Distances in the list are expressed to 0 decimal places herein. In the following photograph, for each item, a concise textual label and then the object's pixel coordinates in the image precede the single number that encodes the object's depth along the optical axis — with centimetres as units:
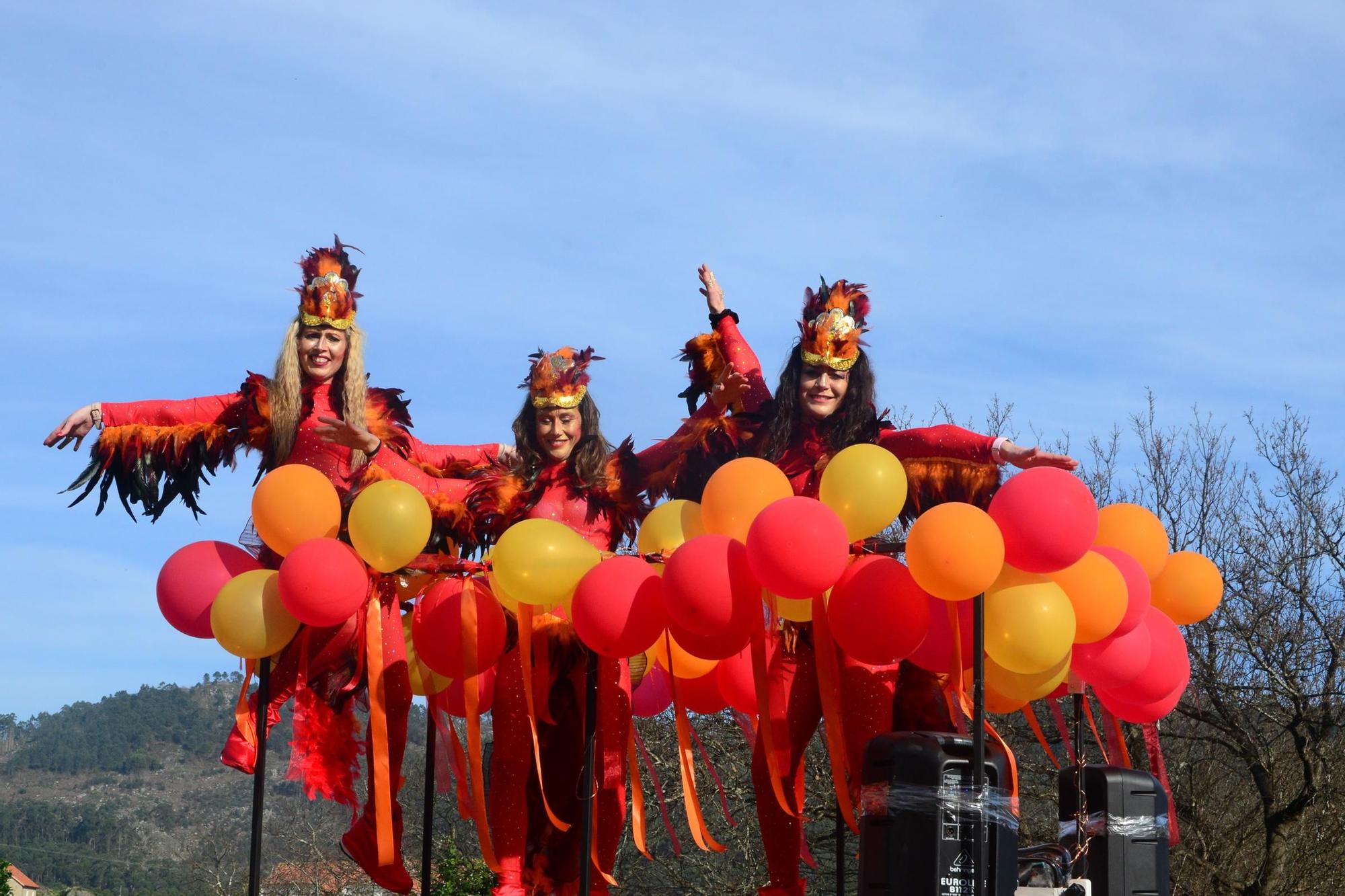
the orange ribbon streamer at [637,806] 475
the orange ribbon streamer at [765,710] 451
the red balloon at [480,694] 499
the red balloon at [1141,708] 460
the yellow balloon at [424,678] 505
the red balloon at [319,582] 444
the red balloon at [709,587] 415
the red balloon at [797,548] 400
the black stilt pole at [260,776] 455
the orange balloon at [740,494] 440
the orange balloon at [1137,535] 464
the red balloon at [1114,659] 438
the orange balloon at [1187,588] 479
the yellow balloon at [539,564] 448
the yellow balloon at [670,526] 470
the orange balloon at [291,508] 466
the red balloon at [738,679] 508
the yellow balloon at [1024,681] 425
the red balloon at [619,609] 429
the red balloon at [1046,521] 392
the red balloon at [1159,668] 453
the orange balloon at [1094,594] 413
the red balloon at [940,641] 420
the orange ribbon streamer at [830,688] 432
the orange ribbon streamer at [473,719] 469
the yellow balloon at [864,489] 427
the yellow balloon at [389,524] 454
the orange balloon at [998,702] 441
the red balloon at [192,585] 471
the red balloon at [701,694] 520
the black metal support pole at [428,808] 516
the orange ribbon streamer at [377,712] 479
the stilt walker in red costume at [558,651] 491
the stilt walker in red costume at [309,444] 499
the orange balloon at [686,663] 500
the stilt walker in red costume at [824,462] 455
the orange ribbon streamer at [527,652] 466
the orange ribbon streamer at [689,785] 473
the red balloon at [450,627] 472
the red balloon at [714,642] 431
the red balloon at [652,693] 556
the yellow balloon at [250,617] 457
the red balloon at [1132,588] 429
